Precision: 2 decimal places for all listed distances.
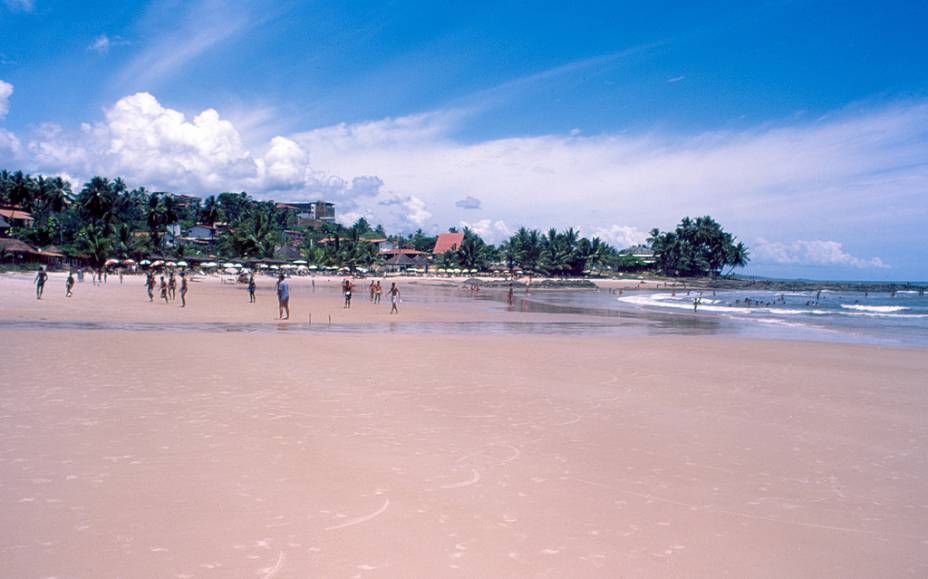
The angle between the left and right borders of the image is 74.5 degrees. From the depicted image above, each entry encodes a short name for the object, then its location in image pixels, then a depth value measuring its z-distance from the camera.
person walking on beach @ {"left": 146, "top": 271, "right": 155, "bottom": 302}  31.76
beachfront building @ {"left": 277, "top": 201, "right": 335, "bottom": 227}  161.49
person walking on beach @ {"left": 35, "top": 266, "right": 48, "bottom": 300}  28.97
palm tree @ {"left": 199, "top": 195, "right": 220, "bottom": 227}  99.35
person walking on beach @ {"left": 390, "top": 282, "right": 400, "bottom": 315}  29.83
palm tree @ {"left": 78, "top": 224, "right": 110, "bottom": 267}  66.25
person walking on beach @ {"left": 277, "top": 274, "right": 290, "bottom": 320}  23.75
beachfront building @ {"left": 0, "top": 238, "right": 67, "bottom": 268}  57.88
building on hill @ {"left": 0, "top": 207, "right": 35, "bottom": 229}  73.19
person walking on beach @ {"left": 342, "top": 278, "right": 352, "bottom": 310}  31.03
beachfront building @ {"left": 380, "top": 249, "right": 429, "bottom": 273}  108.04
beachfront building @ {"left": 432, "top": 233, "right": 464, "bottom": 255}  120.28
